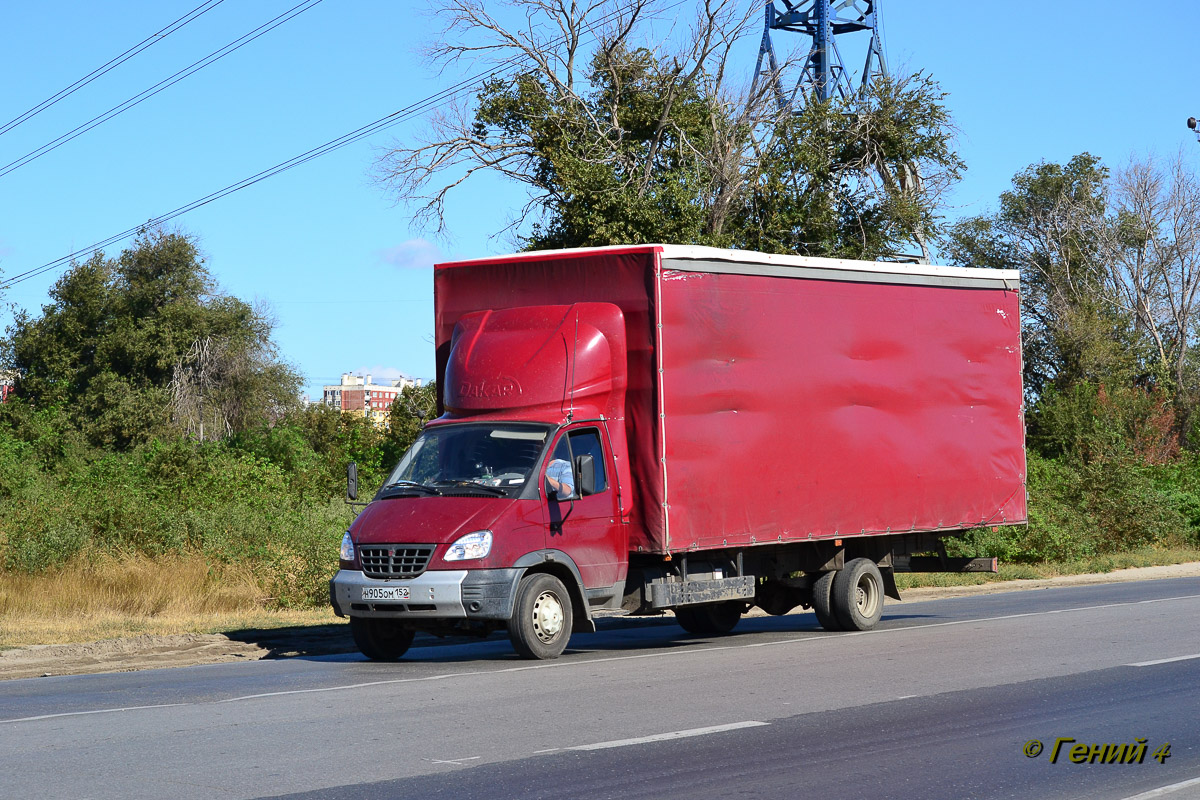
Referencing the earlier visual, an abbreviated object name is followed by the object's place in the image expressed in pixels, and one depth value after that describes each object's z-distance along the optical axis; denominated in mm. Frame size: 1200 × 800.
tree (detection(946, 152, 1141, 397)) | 54156
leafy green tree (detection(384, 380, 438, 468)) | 39900
